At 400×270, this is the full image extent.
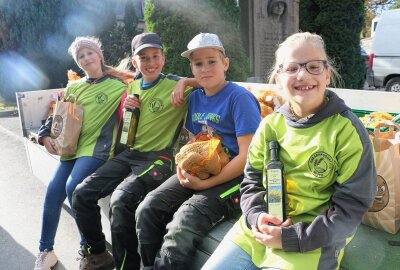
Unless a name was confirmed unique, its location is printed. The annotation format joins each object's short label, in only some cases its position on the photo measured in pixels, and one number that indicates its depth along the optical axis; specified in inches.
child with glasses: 63.9
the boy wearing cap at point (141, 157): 109.8
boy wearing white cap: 84.2
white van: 387.5
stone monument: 346.6
